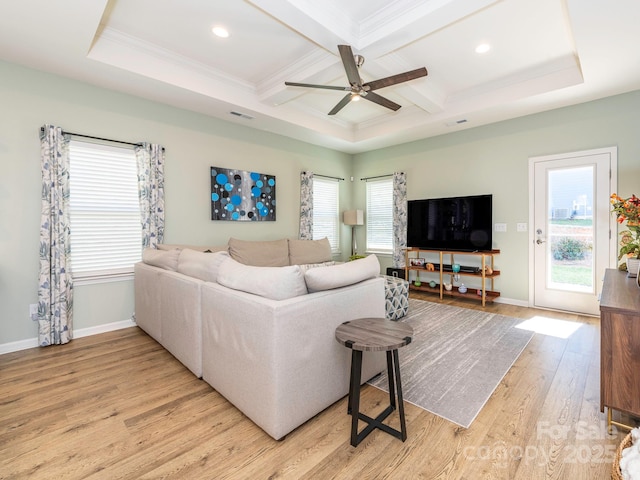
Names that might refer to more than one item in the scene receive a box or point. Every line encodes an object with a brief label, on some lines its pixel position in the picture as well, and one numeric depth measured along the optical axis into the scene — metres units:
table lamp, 6.21
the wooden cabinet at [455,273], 4.56
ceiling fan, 2.46
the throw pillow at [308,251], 4.75
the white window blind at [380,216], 6.12
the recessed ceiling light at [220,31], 2.85
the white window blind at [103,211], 3.34
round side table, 1.58
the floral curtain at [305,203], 5.53
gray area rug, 2.08
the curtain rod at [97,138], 3.19
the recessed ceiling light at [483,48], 3.12
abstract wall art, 4.44
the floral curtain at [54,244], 3.04
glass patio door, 3.77
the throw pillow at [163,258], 2.95
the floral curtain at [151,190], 3.70
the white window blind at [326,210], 6.00
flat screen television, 4.61
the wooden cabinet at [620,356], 1.62
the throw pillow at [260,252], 4.11
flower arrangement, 2.35
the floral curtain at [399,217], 5.66
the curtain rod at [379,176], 5.96
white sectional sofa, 1.65
